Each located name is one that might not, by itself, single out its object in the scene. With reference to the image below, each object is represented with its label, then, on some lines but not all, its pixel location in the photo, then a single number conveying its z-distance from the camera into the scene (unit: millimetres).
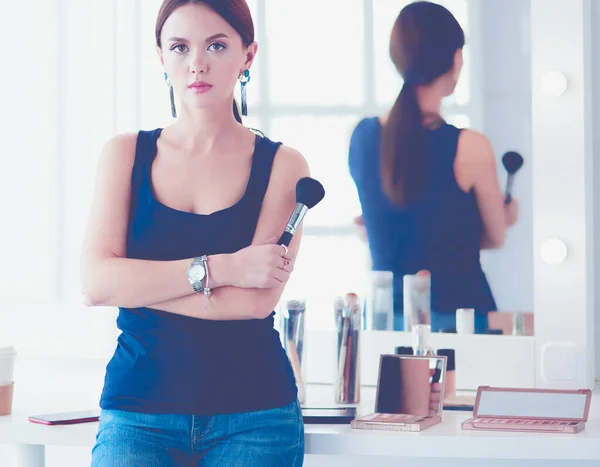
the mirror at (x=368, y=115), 3912
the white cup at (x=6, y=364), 3682
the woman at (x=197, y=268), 3281
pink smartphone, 3550
